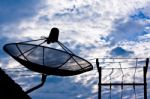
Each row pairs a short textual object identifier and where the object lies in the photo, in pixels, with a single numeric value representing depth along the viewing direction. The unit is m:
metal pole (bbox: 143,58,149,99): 27.22
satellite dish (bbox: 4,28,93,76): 13.34
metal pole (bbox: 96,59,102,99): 26.81
